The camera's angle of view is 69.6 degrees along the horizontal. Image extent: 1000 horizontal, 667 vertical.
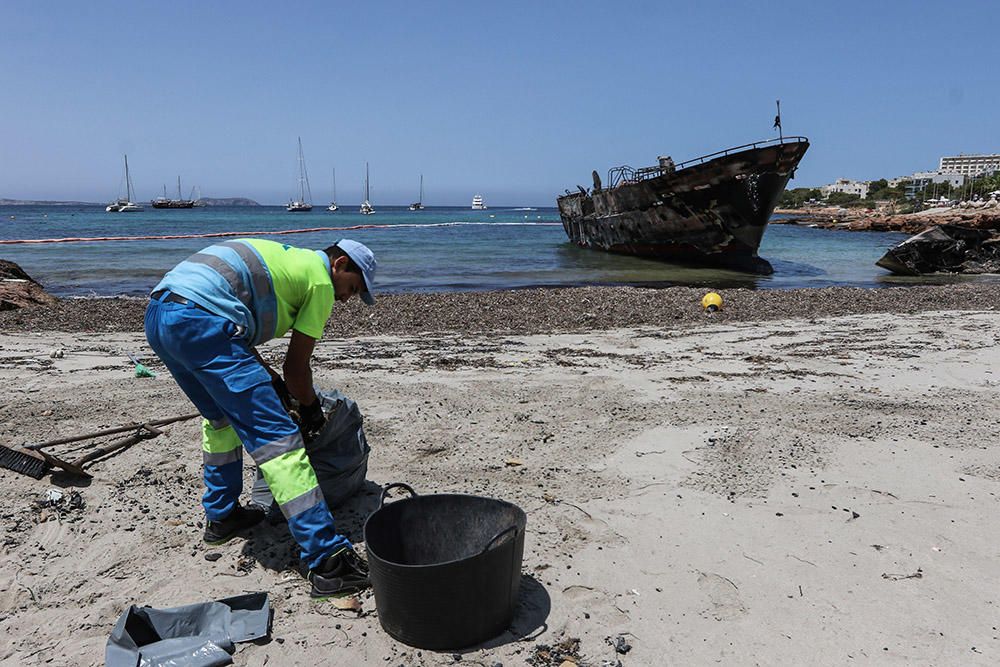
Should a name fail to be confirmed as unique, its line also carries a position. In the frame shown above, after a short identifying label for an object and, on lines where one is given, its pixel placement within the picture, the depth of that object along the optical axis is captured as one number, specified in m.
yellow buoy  11.15
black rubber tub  2.44
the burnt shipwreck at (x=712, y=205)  22.33
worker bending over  2.77
